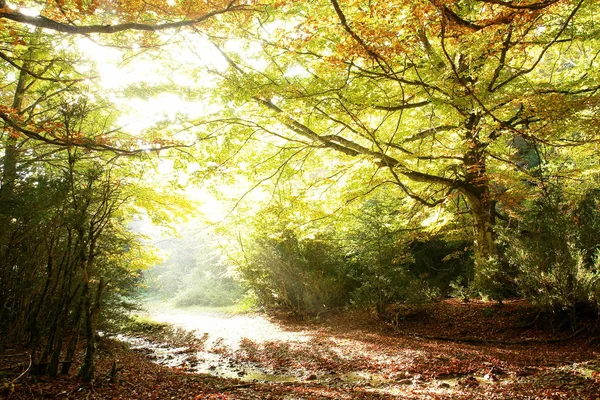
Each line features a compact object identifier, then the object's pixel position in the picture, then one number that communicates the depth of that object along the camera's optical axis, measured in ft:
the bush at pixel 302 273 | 41.81
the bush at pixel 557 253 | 20.62
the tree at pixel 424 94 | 13.79
